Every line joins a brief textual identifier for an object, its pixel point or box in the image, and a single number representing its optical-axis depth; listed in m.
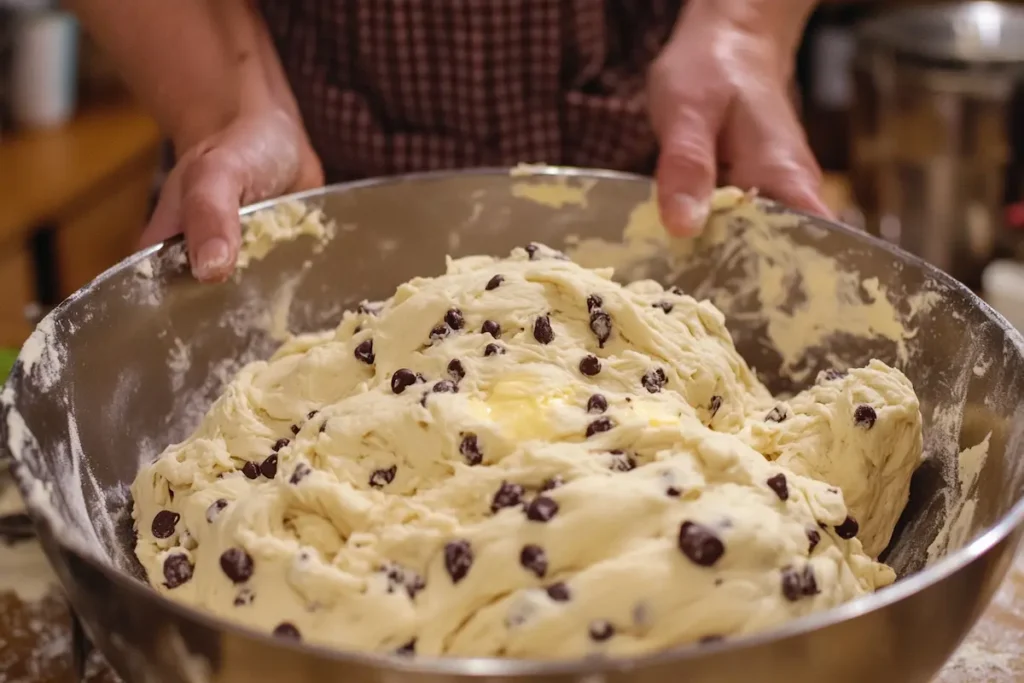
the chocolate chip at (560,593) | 0.53
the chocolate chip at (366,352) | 0.65
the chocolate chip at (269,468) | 0.61
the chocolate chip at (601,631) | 0.52
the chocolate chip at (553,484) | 0.57
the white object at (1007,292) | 0.87
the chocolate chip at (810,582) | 0.54
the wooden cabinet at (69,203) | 1.24
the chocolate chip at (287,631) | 0.54
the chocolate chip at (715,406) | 0.65
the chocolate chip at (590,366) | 0.63
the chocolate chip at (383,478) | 0.59
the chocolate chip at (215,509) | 0.59
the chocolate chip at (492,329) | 0.64
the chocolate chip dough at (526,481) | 0.53
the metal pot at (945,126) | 1.14
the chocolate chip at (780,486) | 0.57
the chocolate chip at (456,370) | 0.62
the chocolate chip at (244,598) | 0.55
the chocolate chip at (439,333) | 0.64
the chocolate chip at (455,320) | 0.65
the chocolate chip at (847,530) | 0.58
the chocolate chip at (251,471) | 0.61
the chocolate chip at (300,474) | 0.58
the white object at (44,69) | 1.42
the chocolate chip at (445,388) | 0.61
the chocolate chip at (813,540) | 0.56
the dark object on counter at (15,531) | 0.68
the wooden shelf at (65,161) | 1.25
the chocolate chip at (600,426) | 0.59
